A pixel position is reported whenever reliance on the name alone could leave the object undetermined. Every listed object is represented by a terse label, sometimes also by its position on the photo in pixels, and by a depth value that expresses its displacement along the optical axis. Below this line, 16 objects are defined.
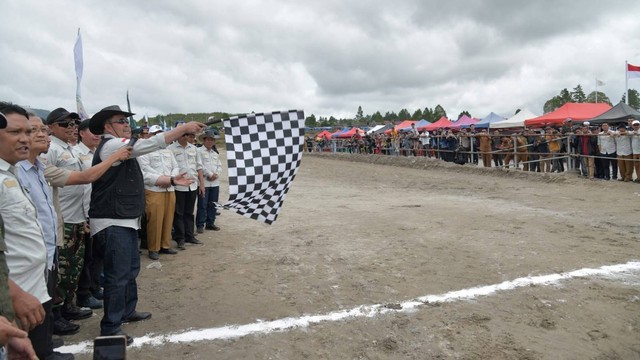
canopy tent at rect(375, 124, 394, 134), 43.89
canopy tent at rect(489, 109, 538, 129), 25.32
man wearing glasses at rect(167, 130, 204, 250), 6.56
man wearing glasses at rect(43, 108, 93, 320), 4.01
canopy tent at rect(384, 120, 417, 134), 35.75
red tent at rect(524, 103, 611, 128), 20.89
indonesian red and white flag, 20.02
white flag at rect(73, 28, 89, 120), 6.67
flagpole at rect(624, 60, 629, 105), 19.95
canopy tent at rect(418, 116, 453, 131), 32.87
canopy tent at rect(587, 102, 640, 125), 17.77
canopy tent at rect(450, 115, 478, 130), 31.00
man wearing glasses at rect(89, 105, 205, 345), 3.50
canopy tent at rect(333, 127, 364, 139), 47.78
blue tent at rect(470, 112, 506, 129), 28.88
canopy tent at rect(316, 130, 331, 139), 49.85
